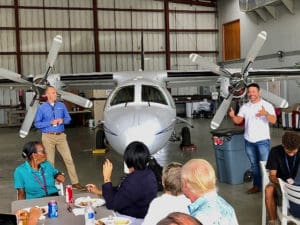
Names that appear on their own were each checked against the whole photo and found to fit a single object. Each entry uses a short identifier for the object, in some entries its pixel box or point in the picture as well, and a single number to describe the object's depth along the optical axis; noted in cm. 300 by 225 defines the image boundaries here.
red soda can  365
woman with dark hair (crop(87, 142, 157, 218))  321
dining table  318
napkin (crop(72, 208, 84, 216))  335
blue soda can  327
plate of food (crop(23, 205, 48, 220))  325
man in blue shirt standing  676
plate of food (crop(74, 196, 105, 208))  353
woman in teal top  432
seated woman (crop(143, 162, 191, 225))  279
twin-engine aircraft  717
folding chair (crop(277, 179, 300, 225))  381
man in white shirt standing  627
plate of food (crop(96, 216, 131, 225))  301
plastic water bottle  298
